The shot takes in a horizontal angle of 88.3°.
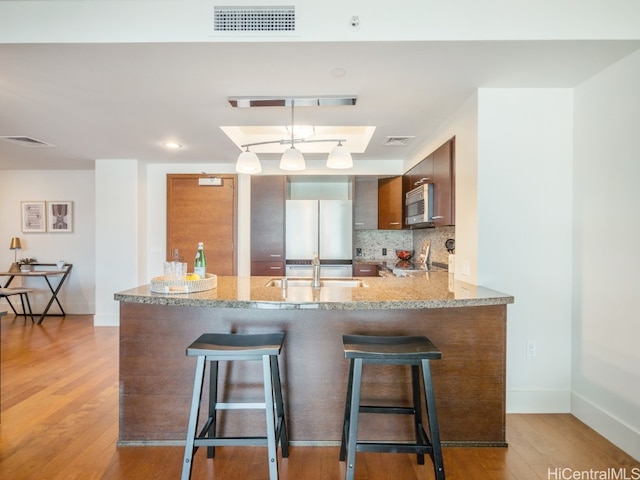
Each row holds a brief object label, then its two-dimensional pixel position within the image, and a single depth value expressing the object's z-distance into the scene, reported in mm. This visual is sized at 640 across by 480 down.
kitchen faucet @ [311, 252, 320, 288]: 2168
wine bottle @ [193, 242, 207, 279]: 2083
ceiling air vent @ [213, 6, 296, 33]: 1720
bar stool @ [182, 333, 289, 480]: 1508
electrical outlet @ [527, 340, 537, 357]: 2295
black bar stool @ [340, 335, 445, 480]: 1464
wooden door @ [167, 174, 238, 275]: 4547
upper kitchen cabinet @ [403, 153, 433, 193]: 3156
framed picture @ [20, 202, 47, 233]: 5156
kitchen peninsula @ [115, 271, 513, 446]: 1941
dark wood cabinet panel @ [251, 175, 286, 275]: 4266
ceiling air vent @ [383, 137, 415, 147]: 3447
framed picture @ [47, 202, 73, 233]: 5164
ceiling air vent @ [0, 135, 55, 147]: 3437
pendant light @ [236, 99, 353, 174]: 2338
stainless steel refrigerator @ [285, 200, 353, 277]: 4227
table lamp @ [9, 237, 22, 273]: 4973
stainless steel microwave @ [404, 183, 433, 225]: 3068
